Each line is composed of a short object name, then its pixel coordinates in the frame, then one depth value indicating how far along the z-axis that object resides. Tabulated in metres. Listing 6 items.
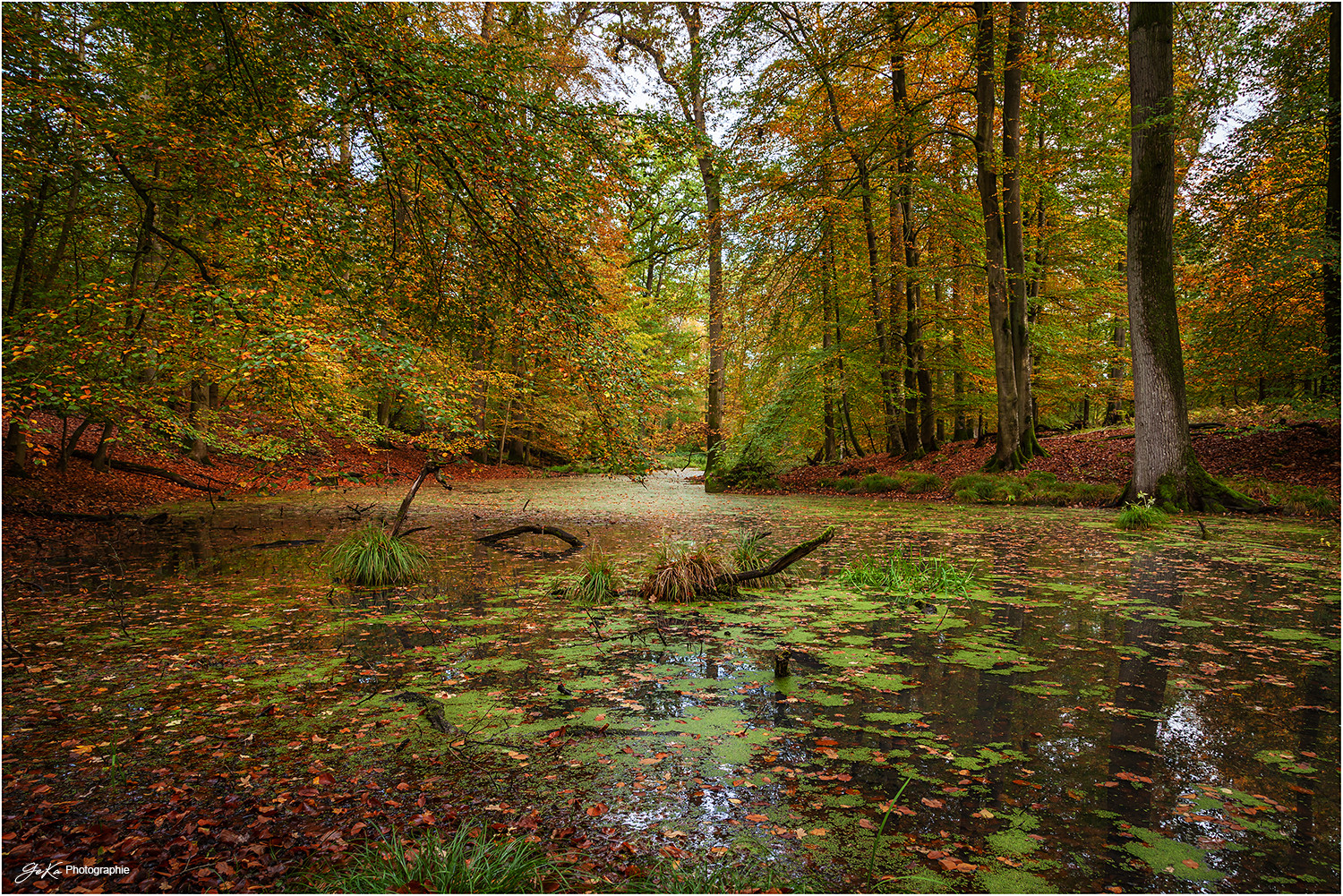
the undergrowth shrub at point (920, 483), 13.75
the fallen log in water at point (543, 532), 7.00
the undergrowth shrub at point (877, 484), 14.45
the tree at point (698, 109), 15.36
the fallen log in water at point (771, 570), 5.16
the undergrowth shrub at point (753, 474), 16.72
